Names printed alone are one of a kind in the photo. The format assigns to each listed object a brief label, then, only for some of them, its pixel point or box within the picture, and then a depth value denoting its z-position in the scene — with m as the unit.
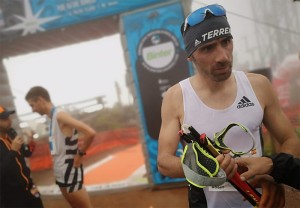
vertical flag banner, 3.75
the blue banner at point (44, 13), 3.95
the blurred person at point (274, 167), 1.08
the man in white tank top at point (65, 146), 2.97
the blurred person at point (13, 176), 2.70
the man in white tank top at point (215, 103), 1.33
